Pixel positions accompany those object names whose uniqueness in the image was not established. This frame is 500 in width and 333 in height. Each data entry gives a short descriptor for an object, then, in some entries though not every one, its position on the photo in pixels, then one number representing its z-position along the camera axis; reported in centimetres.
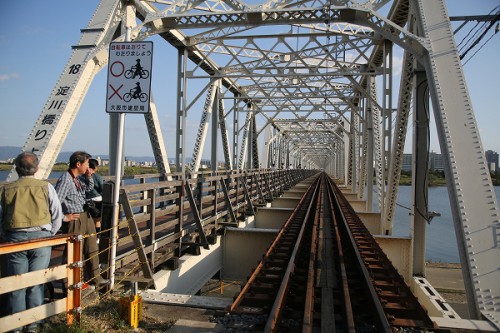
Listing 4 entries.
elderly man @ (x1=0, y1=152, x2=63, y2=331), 344
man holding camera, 433
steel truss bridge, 557
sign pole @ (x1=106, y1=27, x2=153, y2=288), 446
